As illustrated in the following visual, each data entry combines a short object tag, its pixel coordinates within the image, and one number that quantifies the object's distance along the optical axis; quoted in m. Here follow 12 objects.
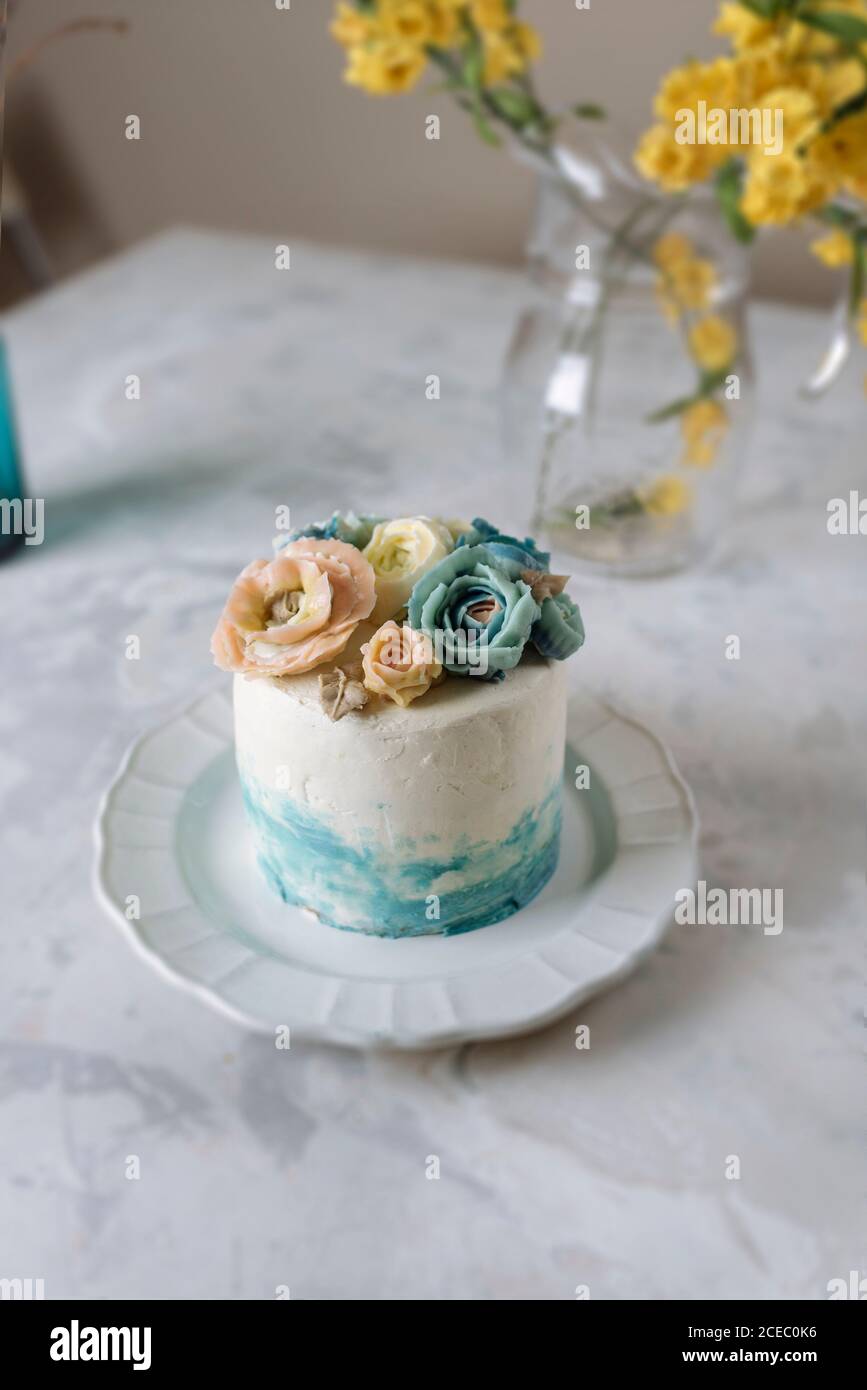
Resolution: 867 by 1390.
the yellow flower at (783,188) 0.84
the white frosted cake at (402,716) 0.65
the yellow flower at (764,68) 0.83
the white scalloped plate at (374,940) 0.64
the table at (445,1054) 0.59
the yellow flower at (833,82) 0.83
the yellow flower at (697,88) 0.84
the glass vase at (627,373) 0.99
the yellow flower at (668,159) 0.87
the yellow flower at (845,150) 0.85
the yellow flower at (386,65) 0.94
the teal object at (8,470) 1.13
